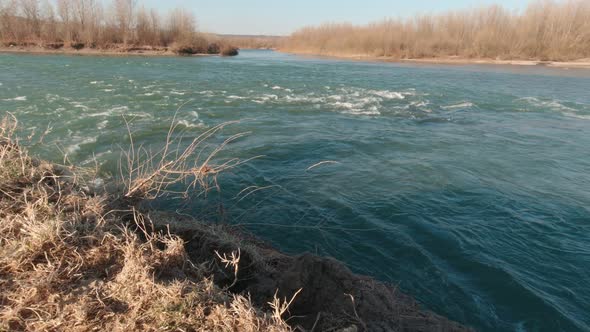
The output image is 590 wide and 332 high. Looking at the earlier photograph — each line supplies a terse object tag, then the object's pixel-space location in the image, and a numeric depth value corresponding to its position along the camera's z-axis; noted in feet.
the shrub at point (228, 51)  186.86
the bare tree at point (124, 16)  181.78
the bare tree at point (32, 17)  159.85
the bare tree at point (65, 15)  163.82
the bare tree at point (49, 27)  157.58
